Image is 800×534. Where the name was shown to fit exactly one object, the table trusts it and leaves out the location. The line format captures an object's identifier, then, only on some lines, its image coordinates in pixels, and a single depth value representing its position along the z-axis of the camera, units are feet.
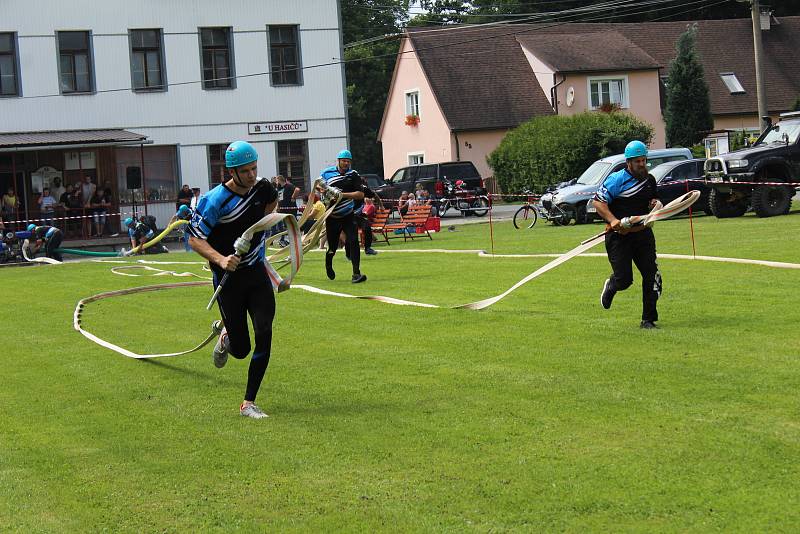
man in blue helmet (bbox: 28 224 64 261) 97.30
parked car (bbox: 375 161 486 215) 148.77
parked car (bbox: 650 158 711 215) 103.71
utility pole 125.50
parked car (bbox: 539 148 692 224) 109.60
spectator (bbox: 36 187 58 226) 123.85
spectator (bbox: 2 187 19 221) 122.62
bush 166.09
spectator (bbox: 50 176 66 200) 127.85
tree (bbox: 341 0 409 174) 286.87
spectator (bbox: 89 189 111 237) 128.06
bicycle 111.75
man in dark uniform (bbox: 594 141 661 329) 39.29
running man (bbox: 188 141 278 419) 28.58
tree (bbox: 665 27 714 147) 189.98
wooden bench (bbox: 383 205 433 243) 103.60
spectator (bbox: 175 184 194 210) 122.40
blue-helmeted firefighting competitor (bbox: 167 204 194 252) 92.63
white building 133.08
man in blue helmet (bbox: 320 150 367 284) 60.29
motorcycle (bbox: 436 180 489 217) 142.61
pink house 200.75
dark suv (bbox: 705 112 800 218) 93.86
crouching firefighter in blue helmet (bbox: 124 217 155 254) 112.57
